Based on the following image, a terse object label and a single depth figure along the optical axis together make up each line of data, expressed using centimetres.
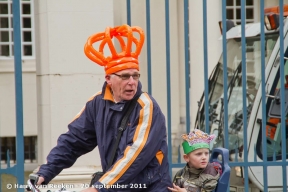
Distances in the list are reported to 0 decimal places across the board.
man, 948
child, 1072
